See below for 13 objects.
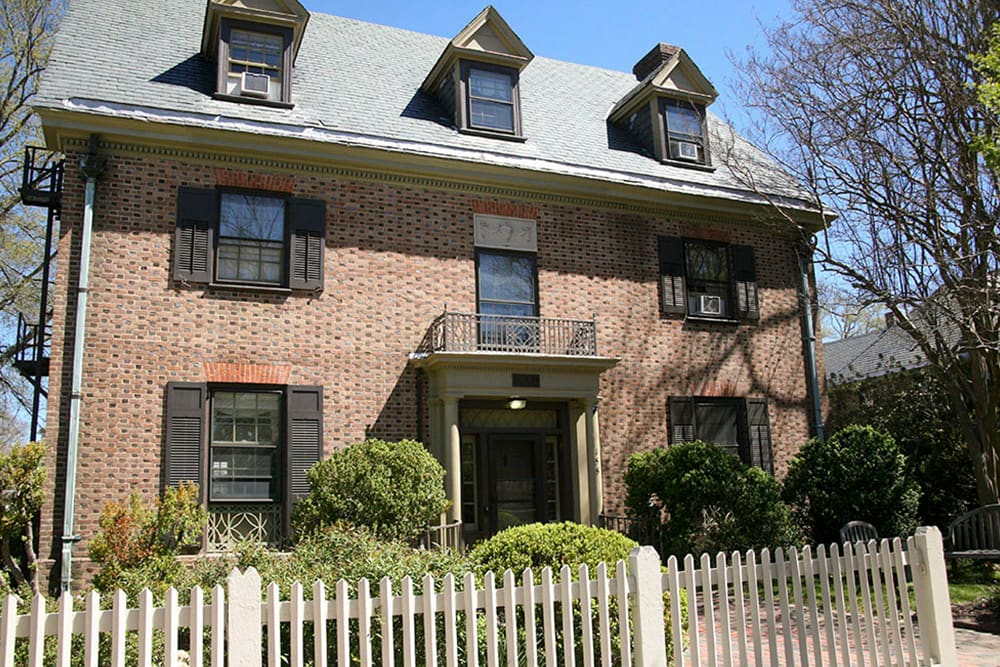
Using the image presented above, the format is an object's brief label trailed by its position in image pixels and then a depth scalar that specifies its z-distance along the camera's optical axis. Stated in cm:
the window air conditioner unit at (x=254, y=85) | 1423
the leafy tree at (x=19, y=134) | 2011
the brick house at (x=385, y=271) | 1245
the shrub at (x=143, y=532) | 1109
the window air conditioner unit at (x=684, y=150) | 1762
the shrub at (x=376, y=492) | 1173
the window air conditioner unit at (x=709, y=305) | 1675
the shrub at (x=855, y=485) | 1404
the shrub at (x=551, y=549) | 717
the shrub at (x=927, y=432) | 1652
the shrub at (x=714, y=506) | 1334
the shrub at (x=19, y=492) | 1110
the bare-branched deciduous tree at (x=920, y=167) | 1250
